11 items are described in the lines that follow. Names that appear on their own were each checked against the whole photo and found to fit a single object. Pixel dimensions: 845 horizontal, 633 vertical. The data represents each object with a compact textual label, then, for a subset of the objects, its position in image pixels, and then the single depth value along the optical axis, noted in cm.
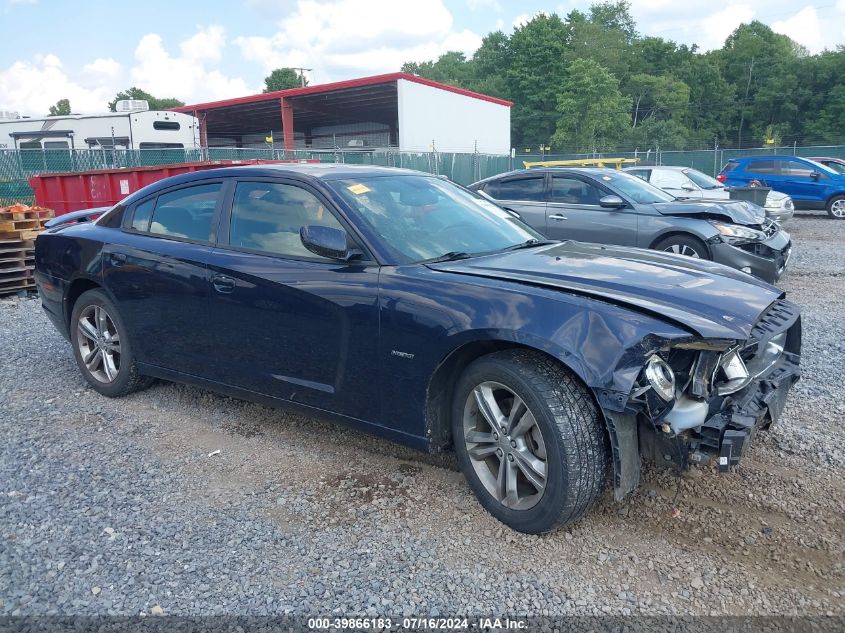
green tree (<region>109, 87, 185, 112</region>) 9506
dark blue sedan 282
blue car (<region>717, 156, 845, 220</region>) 1762
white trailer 2108
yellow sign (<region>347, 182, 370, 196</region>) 384
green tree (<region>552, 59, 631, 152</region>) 5222
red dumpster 1247
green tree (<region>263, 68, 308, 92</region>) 8056
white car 1331
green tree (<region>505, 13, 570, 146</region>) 6078
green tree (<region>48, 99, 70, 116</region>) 10171
